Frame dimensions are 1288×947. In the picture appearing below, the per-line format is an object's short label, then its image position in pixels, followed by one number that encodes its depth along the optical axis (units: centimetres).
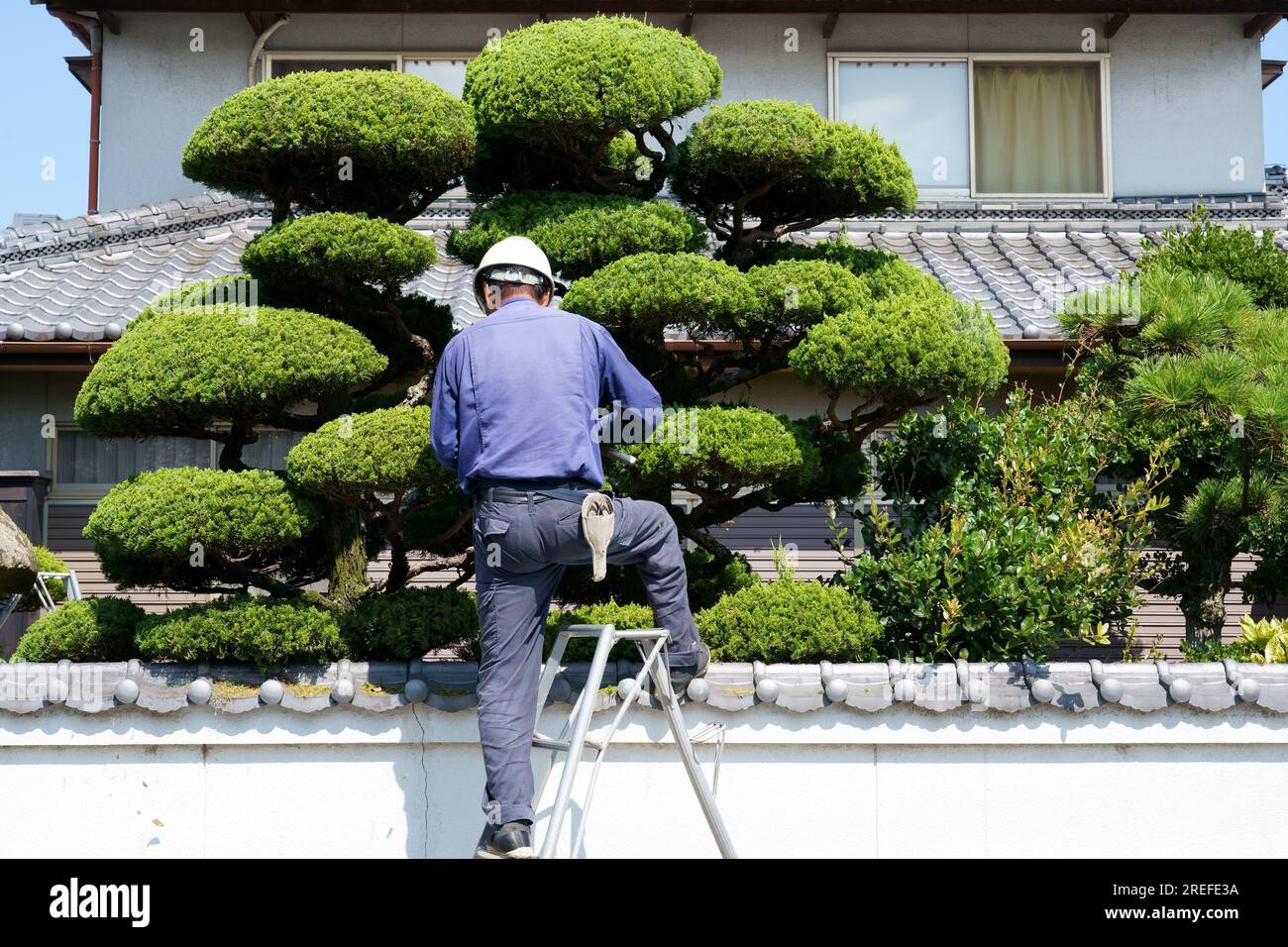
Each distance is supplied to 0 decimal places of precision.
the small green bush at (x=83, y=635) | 527
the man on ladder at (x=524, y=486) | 431
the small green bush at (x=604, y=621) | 514
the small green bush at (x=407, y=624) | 513
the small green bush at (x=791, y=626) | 514
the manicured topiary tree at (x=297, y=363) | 502
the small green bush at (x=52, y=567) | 752
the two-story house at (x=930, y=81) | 1057
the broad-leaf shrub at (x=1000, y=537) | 522
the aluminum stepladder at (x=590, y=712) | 405
